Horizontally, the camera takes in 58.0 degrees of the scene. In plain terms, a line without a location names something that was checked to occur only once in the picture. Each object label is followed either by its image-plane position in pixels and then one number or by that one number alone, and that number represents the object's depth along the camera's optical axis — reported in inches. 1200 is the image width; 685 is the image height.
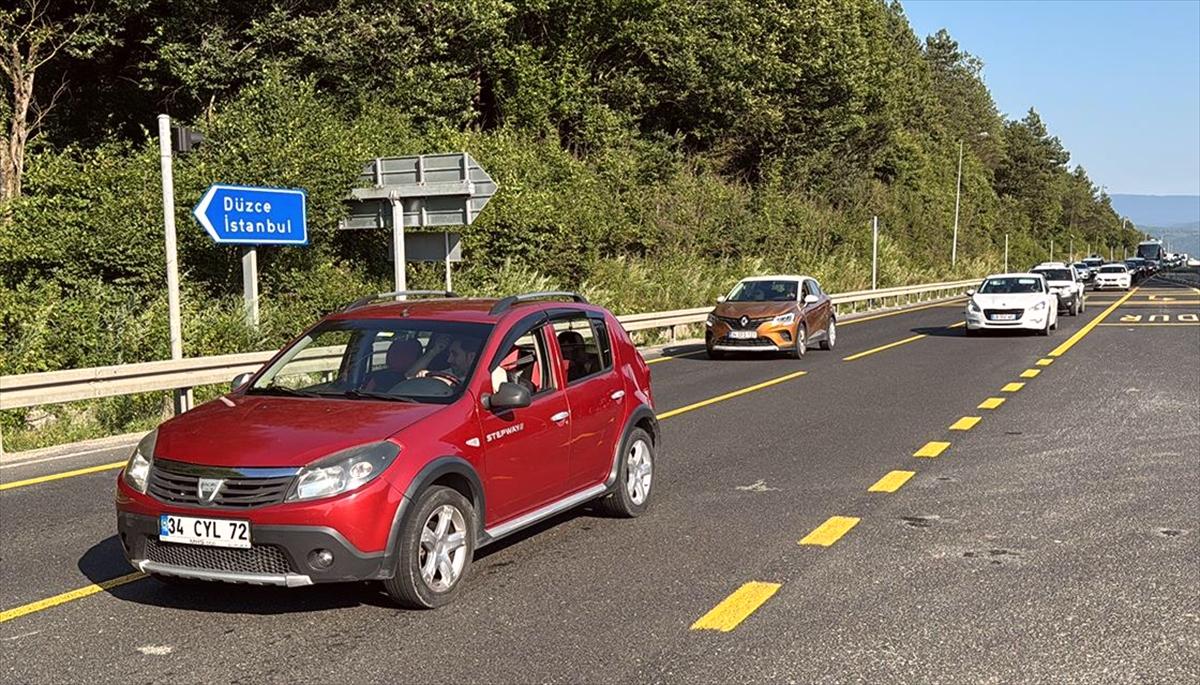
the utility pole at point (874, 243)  1696.6
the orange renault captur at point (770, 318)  809.5
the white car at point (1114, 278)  2306.8
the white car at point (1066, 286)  1305.4
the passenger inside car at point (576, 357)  276.7
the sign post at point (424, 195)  727.1
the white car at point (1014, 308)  967.6
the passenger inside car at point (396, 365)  243.3
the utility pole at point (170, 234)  518.9
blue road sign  606.5
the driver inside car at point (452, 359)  240.5
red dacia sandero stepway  199.2
